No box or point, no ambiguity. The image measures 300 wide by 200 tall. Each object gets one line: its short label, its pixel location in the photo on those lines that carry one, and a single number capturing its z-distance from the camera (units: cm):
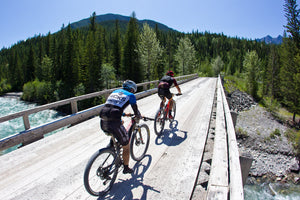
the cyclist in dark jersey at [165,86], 646
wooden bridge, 321
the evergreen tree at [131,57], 4591
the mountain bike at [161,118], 590
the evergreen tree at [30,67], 6994
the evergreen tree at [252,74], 4697
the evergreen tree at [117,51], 5647
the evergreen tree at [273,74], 5319
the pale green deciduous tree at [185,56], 4619
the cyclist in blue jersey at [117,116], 324
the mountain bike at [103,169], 298
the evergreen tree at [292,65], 3709
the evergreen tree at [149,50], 3688
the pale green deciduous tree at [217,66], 6744
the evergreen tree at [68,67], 4675
